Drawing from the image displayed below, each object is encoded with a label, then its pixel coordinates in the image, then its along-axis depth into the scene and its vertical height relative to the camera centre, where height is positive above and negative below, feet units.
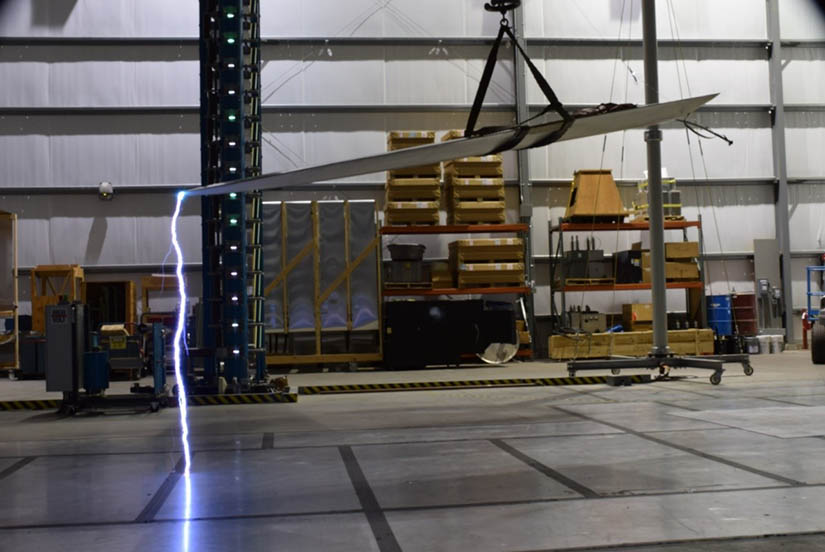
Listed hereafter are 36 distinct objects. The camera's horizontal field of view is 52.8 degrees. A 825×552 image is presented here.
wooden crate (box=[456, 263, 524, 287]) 52.95 +2.42
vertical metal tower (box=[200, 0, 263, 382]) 33.47 +4.85
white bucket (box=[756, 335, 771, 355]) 58.08 -2.75
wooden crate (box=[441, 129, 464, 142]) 49.28 +10.65
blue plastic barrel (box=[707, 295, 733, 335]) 57.47 -0.64
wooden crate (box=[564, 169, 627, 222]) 54.44 +7.34
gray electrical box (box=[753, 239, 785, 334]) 60.08 +1.60
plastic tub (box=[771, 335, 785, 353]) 58.29 -2.73
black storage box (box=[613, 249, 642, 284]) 55.31 +2.67
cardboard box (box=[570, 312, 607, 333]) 53.93 -0.83
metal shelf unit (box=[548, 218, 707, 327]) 54.75 +1.99
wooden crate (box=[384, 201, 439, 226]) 52.80 +6.46
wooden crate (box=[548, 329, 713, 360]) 53.72 -2.34
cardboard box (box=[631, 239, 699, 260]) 55.93 +3.80
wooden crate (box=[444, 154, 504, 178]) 53.47 +9.27
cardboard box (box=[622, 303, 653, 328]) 55.57 -0.36
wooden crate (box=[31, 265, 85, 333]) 52.29 +2.31
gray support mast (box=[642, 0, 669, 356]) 38.70 +5.21
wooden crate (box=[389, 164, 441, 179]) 52.42 +8.93
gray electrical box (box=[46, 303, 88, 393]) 30.78 -0.93
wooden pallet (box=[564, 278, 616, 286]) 54.70 +1.84
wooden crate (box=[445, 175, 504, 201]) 53.52 +7.98
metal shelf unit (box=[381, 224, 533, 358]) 52.95 +5.19
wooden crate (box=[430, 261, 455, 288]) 53.88 +2.30
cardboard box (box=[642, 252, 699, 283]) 55.77 +2.45
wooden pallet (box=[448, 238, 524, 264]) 53.01 +3.93
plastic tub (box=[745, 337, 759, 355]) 58.23 -2.85
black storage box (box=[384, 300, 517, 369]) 52.19 -1.18
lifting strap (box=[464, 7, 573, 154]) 21.50 +5.29
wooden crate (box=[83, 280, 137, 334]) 53.62 +1.22
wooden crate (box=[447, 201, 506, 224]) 53.72 +6.48
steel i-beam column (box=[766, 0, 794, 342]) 60.70 +10.64
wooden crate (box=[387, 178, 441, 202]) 52.75 +7.91
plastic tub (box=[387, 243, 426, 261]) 52.80 +3.96
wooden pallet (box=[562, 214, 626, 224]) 55.21 +5.98
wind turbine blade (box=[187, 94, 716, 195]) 21.79 +4.41
